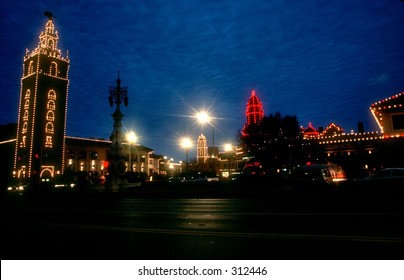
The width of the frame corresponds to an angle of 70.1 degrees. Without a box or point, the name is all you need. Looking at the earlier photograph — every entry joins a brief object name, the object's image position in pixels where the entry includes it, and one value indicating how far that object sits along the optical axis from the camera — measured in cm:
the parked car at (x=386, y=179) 1507
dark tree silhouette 3919
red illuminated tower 8725
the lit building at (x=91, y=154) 7188
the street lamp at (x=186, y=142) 3612
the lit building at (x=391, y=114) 2762
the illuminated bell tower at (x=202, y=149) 12661
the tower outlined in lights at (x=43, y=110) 5593
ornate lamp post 2460
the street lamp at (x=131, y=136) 4096
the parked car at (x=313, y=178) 1579
